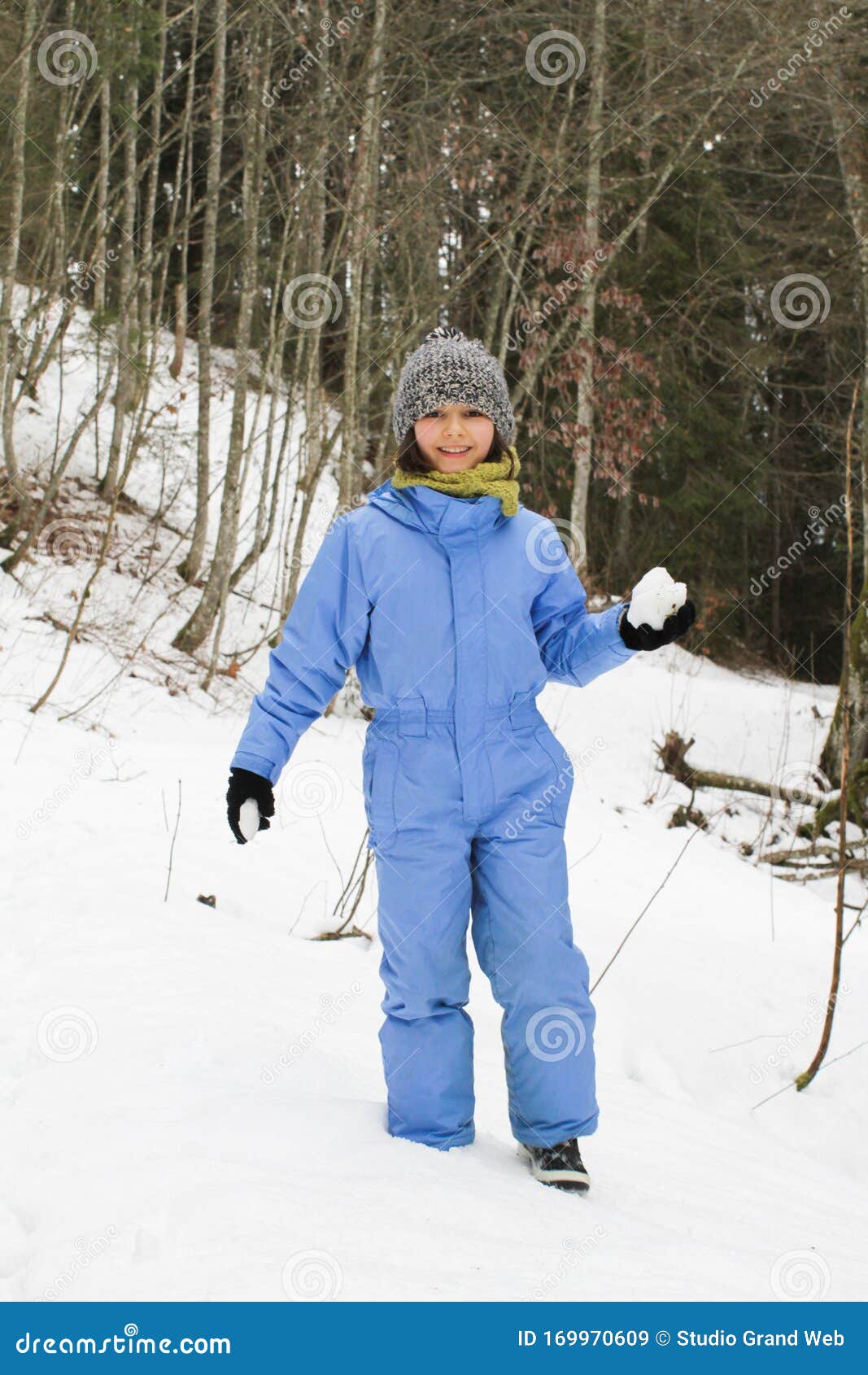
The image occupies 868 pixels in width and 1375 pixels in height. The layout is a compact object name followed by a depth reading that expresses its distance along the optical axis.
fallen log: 7.45
